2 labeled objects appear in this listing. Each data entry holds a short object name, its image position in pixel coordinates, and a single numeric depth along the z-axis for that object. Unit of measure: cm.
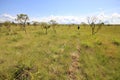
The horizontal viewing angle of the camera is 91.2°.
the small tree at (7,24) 2164
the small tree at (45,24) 2062
